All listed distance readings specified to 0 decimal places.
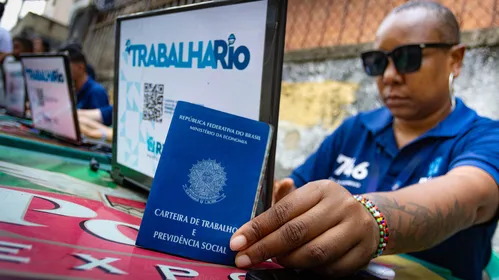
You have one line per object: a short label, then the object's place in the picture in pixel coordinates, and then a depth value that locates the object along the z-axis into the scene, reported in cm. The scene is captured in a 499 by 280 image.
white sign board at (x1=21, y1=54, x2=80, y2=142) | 136
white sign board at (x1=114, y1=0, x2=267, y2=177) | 62
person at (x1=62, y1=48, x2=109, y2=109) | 307
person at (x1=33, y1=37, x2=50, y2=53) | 434
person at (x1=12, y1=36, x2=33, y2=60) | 372
